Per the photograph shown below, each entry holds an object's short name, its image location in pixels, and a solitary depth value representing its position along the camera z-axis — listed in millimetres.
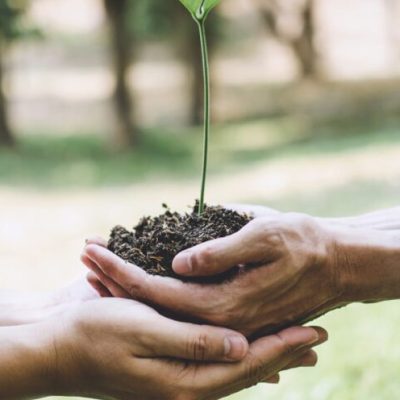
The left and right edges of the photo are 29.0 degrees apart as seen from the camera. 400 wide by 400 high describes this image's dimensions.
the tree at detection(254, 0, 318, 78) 11125
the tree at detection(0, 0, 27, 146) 6988
